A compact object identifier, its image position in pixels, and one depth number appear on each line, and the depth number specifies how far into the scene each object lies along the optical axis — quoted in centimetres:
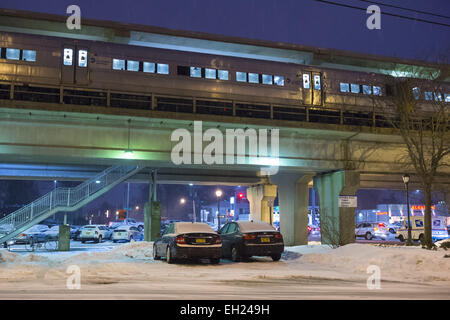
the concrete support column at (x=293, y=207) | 2964
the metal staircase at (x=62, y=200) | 2289
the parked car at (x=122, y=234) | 3431
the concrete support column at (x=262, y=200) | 3272
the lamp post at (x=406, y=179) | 2158
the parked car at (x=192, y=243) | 1439
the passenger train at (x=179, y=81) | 1998
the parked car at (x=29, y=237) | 2919
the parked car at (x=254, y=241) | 1558
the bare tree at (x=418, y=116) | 1895
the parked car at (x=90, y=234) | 3328
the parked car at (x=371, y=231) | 4063
